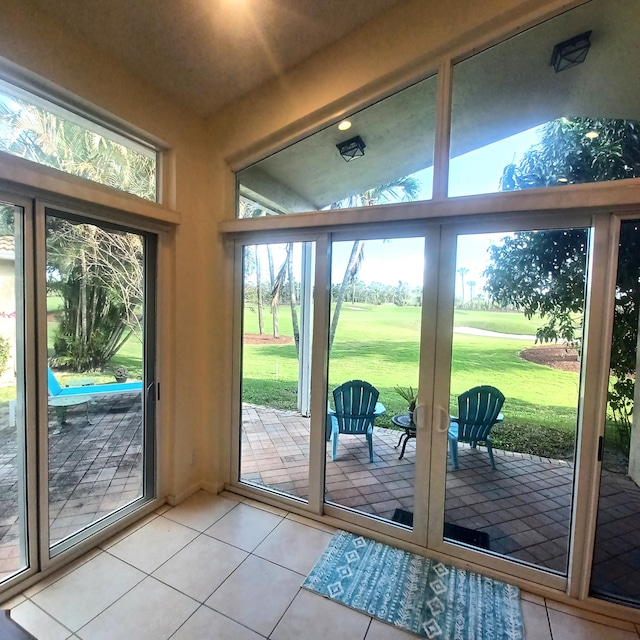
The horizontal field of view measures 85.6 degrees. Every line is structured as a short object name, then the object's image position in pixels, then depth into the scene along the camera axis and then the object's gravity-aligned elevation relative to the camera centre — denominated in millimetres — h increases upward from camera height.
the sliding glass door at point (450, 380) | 2051 -506
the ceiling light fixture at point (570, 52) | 1981 +1497
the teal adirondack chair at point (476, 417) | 2227 -716
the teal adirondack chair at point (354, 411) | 2613 -832
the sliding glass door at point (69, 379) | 1946 -543
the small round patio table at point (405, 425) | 2461 -866
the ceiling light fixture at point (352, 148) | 2529 +1151
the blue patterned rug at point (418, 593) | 1835 -1687
